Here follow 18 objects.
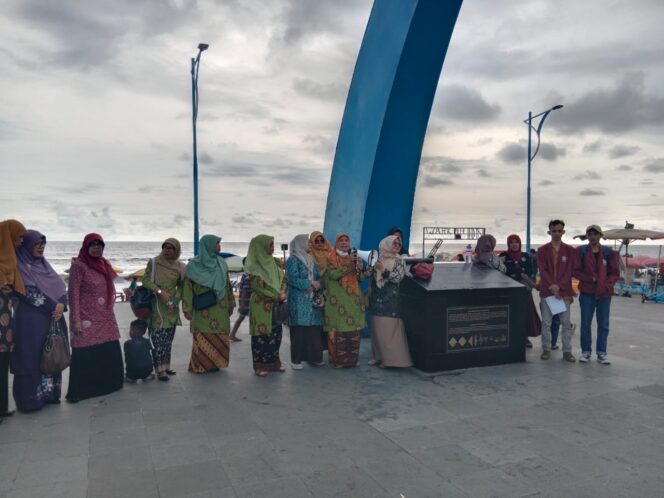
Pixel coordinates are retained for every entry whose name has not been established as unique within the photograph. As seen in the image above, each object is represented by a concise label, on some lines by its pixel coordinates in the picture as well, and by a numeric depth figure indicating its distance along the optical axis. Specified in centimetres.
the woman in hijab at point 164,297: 515
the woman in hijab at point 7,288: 402
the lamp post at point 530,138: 1868
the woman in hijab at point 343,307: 568
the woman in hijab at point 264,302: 544
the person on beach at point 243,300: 723
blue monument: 711
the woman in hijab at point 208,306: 536
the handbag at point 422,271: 566
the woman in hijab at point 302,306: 571
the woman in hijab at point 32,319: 423
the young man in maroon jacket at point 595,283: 572
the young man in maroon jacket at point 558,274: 597
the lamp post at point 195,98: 1359
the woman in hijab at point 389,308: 557
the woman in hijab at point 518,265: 657
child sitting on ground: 513
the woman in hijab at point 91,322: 454
